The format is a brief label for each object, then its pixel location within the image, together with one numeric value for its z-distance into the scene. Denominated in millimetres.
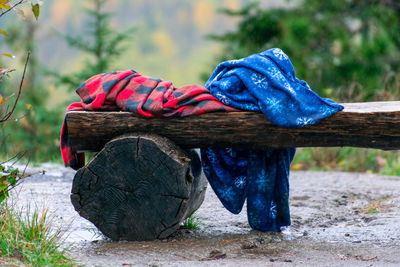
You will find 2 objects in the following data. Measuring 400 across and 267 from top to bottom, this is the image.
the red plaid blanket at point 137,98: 8109
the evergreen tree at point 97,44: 23625
